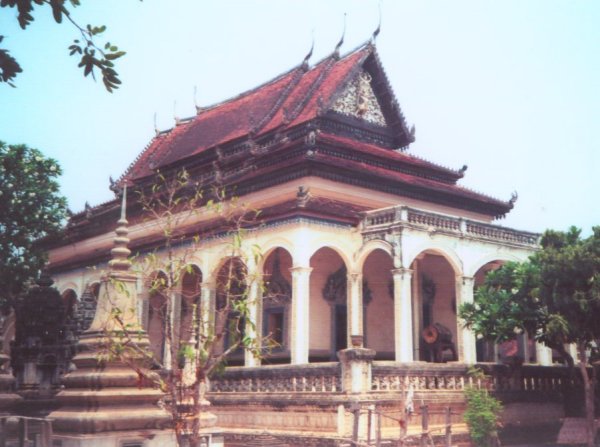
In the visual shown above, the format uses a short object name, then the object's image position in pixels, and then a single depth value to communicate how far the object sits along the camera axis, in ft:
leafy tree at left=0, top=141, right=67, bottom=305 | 93.86
